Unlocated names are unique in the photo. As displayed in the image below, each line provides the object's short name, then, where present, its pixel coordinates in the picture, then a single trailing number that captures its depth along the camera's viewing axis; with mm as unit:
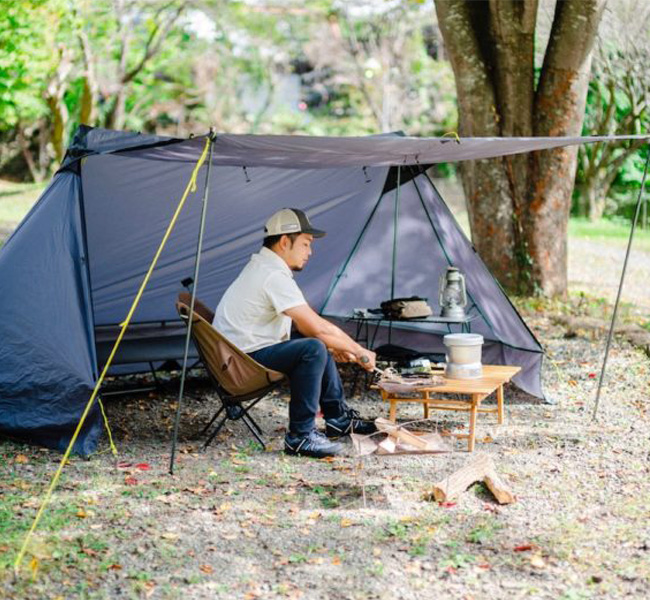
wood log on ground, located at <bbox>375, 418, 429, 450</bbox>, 4248
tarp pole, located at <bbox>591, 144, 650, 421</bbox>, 5297
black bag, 5867
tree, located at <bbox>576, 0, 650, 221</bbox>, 14602
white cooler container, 4930
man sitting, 4680
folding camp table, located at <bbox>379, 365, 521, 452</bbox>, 4715
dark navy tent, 4727
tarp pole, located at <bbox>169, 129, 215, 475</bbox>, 4281
